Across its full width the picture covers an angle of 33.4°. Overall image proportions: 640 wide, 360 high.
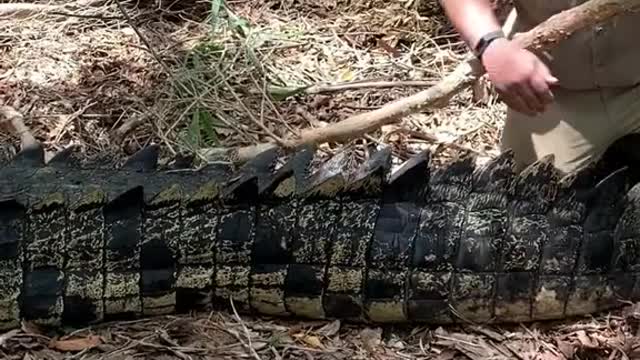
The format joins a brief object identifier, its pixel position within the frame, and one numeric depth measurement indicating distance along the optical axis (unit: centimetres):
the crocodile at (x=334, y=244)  205
